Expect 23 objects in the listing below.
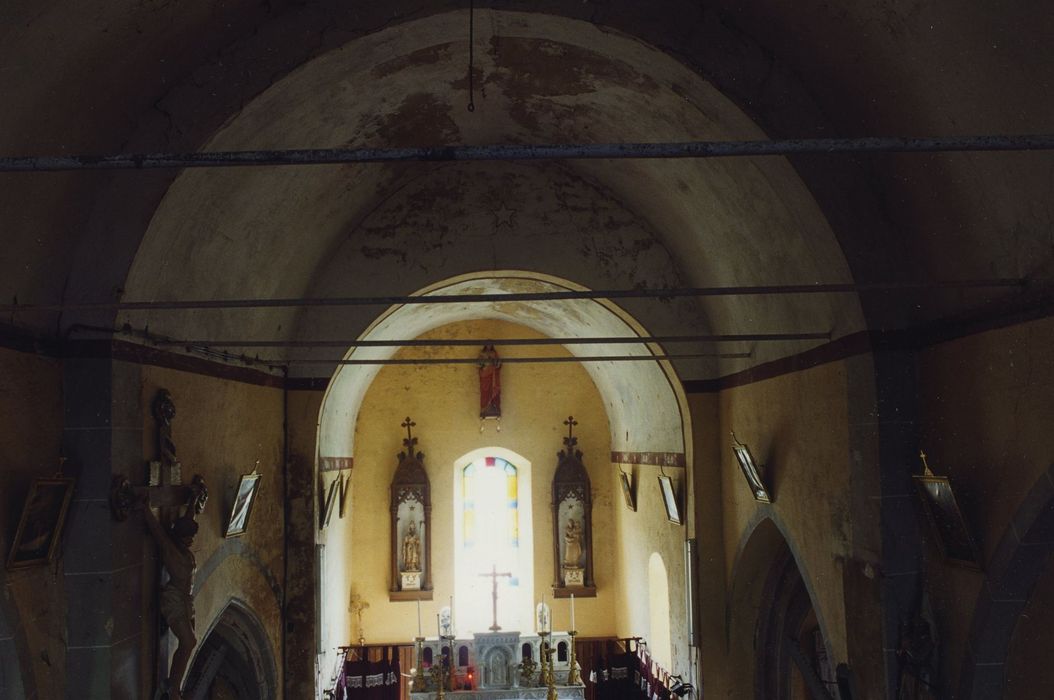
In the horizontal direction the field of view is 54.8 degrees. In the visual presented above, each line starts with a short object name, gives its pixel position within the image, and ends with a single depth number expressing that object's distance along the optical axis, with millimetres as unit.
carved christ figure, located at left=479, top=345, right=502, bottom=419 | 16750
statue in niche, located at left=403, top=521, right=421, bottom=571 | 16609
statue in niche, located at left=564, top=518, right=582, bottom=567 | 16719
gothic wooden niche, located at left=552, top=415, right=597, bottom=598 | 16703
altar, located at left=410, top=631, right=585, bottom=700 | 13477
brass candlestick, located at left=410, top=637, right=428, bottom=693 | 13345
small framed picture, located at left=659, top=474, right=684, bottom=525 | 10711
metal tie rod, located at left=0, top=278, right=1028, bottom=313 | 5336
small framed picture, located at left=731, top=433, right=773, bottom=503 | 8523
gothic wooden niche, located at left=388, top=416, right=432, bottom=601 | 16609
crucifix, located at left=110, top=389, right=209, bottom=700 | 6641
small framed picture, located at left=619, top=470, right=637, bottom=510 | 14094
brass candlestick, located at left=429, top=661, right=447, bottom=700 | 13286
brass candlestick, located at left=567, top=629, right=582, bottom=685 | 13570
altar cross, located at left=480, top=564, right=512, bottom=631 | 14697
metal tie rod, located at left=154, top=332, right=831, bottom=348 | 6941
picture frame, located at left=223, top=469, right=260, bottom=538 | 8203
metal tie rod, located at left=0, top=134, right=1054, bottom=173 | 3748
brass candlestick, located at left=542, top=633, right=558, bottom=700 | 12866
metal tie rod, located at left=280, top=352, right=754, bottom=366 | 8462
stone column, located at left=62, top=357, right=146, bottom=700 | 6004
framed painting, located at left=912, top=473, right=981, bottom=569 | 5727
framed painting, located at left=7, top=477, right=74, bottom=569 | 5539
